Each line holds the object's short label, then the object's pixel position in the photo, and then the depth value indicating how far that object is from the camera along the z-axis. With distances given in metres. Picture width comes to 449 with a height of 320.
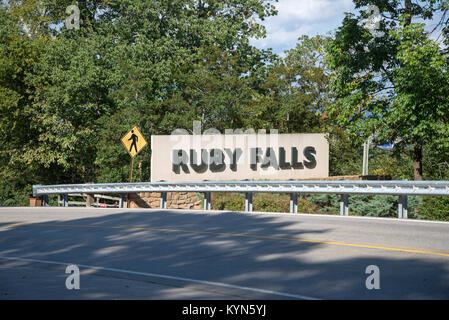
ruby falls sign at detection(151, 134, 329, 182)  29.08
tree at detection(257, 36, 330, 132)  38.75
